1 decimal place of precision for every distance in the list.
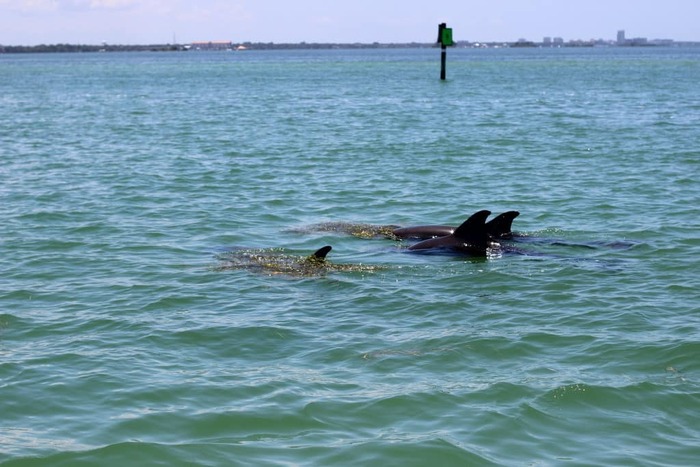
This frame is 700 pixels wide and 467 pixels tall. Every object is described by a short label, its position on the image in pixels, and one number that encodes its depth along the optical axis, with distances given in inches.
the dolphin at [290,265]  549.0
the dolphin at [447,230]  618.5
